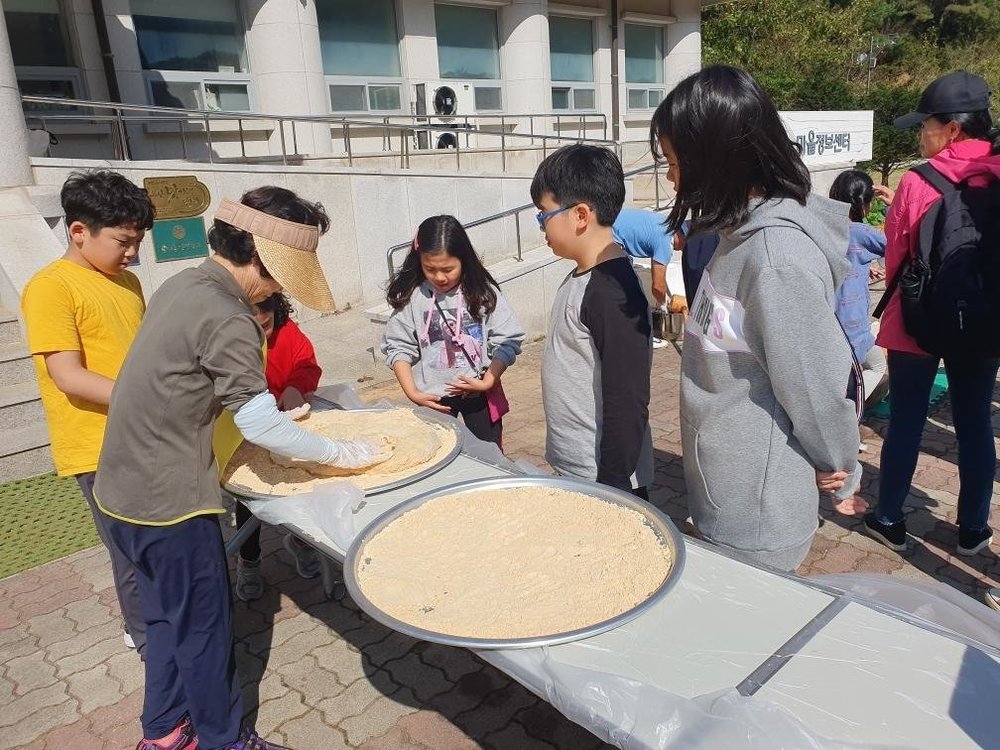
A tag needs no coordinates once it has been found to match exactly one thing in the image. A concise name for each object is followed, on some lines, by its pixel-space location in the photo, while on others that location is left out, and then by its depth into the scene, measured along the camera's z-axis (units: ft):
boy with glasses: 6.77
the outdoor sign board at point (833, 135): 39.99
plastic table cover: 3.73
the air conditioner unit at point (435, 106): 39.83
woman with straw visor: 5.99
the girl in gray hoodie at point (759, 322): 4.91
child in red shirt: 9.38
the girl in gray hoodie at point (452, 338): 10.20
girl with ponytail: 13.37
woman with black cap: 9.49
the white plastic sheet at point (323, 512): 6.12
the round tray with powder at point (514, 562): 4.70
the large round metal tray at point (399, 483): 6.75
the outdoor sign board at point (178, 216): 21.63
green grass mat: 12.36
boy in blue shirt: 16.96
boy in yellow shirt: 7.60
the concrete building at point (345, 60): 30.25
